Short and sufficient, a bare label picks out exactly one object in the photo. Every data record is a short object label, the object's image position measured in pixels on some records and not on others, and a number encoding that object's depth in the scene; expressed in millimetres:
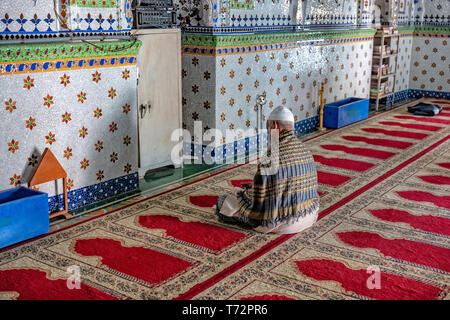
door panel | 4809
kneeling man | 3447
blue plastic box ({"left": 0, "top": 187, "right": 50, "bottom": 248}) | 3307
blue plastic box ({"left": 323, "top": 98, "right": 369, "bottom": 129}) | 7047
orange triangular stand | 3656
